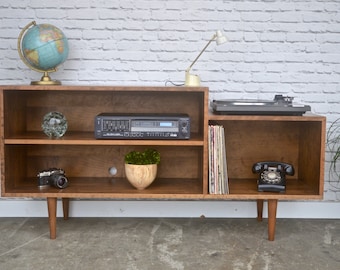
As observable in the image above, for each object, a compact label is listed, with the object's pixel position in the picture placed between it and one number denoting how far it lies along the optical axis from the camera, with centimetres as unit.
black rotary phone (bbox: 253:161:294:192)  249
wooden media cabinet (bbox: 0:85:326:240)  268
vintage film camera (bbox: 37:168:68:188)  254
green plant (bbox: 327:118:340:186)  287
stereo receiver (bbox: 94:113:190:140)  245
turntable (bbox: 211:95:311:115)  242
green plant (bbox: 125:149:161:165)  254
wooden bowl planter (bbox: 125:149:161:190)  249
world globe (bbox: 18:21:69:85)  247
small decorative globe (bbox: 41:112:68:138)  251
